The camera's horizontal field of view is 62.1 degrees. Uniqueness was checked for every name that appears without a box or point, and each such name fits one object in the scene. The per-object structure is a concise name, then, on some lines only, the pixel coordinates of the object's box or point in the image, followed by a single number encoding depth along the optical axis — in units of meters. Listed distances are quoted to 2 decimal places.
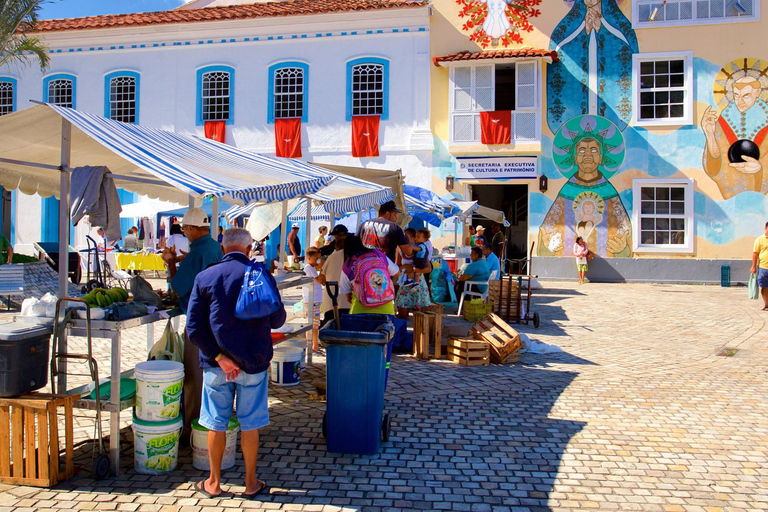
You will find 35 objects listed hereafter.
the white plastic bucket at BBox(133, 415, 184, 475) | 4.27
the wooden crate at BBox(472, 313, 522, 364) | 7.85
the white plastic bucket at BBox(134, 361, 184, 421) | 4.32
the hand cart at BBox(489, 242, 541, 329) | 10.51
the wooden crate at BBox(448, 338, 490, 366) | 7.71
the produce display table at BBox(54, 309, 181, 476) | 4.29
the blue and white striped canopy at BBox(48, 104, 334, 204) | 4.64
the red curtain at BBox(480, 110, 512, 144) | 18.92
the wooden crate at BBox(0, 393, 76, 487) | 4.04
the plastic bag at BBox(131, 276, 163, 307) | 4.93
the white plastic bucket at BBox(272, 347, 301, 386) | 6.50
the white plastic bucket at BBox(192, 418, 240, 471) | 4.35
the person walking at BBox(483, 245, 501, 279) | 11.77
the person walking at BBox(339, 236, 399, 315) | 5.61
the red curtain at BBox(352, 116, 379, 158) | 19.66
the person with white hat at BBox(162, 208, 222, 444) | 4.88
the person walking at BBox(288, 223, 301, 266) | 15.83
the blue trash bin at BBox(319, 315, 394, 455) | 4.63
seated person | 10.89
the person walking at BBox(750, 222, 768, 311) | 12.24
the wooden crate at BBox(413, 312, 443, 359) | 8.05
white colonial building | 19.61
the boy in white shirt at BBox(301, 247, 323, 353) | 7.79
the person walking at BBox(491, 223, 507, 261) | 17.31
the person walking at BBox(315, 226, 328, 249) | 15.47
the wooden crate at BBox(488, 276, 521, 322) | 10.58
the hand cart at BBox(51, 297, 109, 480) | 4.20
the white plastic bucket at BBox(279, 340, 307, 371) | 7.20
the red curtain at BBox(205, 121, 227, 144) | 20.67
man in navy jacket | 3.84
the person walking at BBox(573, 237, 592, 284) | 18.17
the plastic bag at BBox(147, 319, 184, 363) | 4.79
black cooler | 4.06
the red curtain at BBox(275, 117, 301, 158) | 20.14
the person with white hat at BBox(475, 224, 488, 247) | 13.48
